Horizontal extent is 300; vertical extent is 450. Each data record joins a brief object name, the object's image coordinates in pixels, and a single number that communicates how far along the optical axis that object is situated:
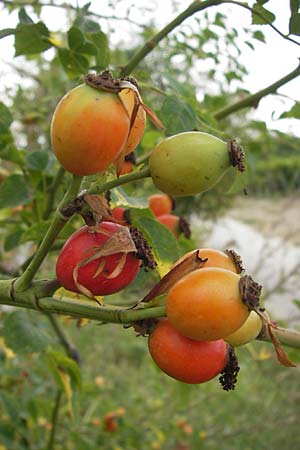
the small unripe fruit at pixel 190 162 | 0.17
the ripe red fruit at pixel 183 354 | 0.18
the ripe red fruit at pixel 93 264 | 0.18
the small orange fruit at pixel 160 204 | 0.32
